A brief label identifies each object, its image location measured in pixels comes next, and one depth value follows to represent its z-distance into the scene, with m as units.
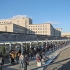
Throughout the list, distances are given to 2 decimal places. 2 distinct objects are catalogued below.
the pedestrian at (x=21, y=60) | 9.14
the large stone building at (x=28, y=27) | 72.67
